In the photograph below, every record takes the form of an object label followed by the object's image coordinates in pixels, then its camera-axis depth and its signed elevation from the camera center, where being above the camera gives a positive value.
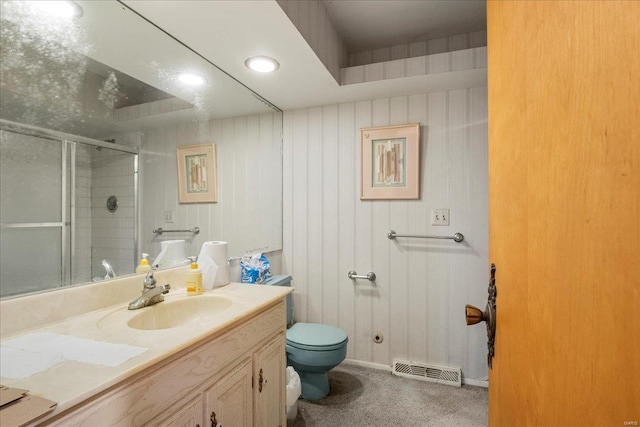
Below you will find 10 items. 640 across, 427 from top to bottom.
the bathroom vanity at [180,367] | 0.63 -0.42
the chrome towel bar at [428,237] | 2.04 -0.16
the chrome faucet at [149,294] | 1.14 -0.32
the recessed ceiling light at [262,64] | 1.65 +0.89
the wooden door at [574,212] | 0.28 +0.00
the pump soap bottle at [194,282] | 1.35 -0.32
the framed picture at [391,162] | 2.15 +0.40
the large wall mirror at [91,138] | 0.92 +0.31
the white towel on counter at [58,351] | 0.70 -0.36
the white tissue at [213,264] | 1.45 -0.25
